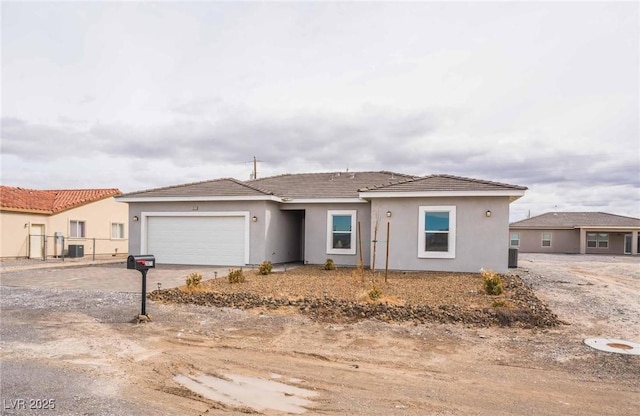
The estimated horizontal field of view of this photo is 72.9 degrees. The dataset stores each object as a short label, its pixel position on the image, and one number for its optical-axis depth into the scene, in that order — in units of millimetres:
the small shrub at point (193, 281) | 10328
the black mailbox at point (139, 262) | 7852
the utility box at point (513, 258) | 19066
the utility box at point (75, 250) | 23219
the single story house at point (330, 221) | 14828
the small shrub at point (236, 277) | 11742
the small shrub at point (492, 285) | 10062
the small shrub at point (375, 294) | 9117
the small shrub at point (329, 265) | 15711
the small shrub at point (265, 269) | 13906
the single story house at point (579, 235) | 36625
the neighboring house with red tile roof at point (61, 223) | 21562
